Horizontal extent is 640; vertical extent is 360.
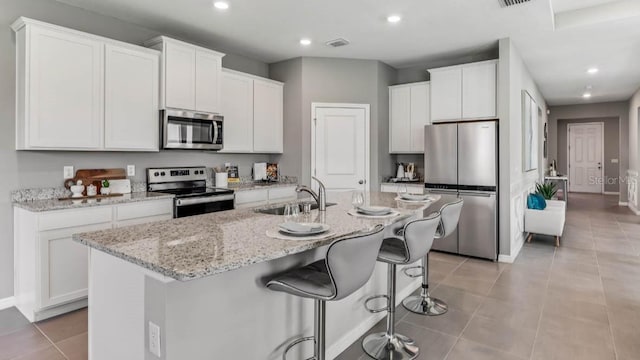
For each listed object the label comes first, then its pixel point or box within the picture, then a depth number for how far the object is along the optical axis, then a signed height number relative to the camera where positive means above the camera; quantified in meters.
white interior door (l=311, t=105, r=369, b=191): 5.12 +0.47
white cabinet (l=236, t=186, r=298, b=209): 4.30 -0.22
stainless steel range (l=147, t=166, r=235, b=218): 3.60 -0.12
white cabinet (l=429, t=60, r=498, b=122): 4.51 +1.13
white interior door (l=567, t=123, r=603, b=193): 11.08 +0.68
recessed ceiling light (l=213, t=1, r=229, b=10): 3.30 +1.62
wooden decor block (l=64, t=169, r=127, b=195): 3.38 +0.03
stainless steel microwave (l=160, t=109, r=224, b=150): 3.73 +0.54
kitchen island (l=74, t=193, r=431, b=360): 1.38 -0.48
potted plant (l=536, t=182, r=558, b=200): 6.09 -0.21
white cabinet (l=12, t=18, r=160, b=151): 2.90 +0.78
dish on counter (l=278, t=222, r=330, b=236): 1.76 -0.25
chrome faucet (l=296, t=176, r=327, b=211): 2.56 -0.14
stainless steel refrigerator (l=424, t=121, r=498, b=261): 4.41 +0.02
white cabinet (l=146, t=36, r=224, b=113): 3.70 +1.12
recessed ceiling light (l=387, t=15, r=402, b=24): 3.63 +1.64
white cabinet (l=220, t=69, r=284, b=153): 4.54 +0.88
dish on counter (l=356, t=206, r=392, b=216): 2.42 -0.21
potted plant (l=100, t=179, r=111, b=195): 3.46 -0.09
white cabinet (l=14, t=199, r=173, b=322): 2.76 -0.62
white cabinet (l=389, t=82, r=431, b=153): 5.20 +0.93
